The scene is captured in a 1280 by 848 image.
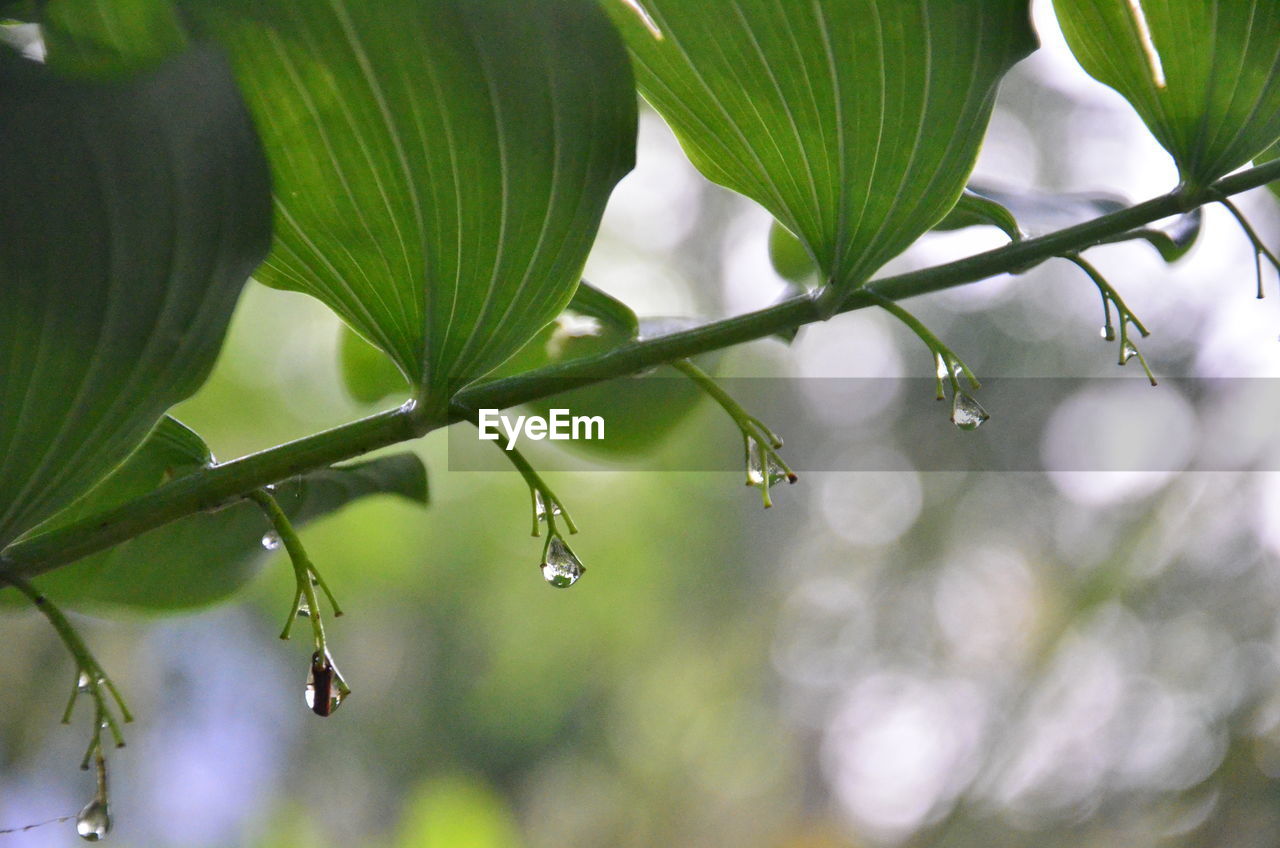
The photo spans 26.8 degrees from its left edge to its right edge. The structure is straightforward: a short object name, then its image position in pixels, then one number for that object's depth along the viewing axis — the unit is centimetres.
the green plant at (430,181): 21
